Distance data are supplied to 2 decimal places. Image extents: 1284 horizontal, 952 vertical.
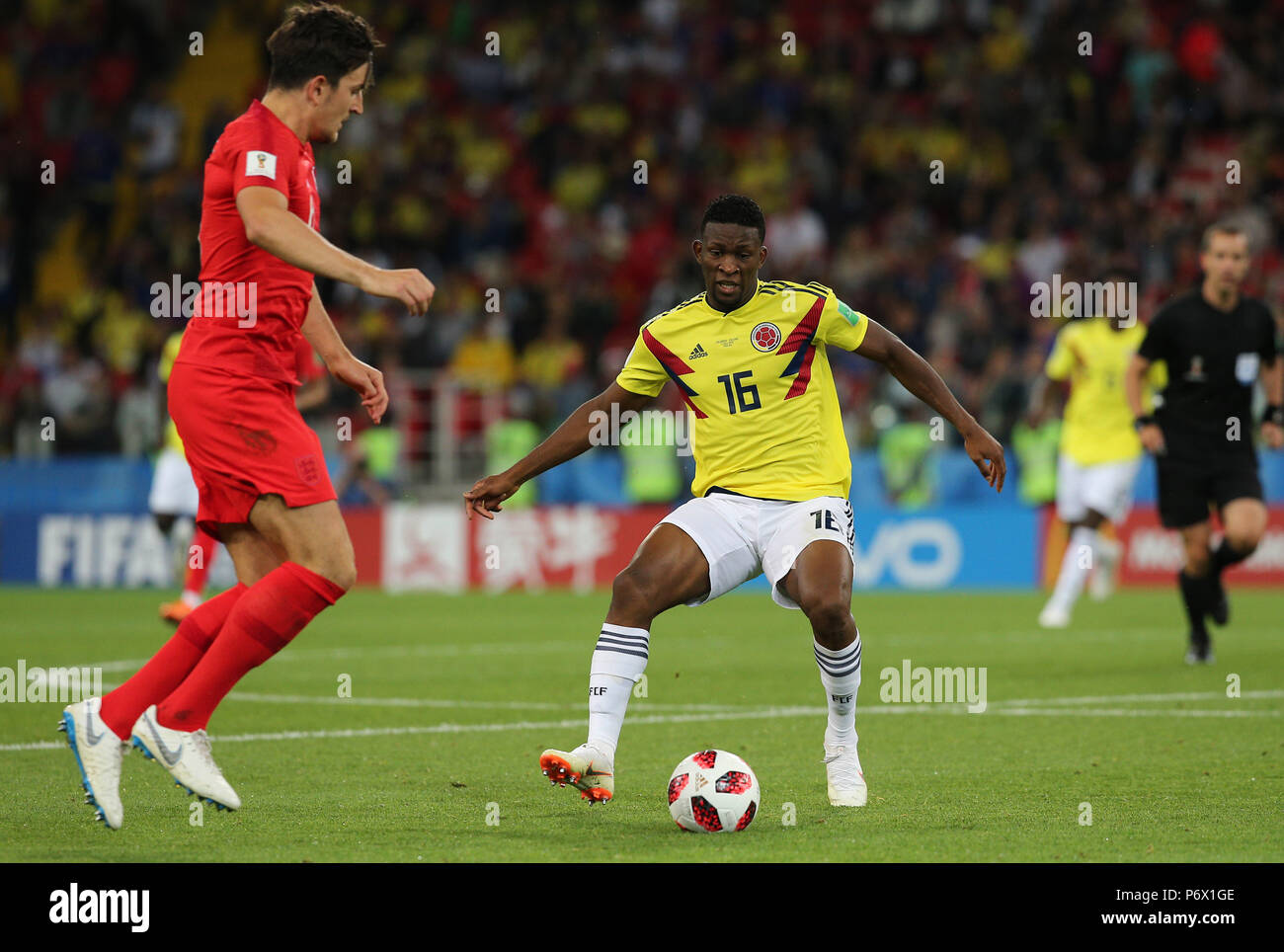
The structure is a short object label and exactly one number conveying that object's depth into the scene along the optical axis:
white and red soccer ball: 11.09
